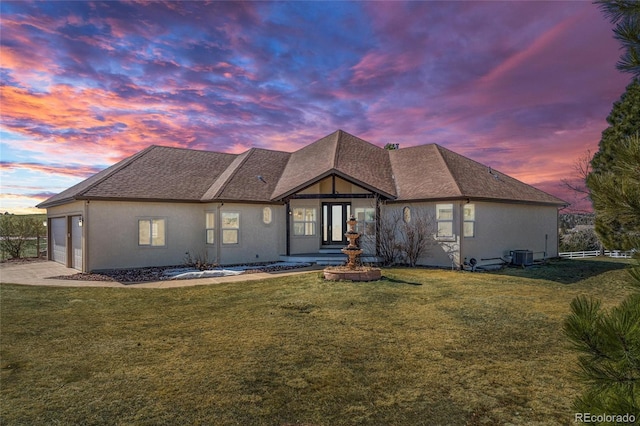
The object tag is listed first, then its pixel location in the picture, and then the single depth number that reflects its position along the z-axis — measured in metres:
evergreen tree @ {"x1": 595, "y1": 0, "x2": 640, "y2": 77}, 2.78
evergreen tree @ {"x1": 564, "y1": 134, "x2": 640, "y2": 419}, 2.19
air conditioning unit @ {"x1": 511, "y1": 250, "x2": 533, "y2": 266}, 17.71
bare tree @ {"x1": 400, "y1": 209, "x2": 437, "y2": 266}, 16.91
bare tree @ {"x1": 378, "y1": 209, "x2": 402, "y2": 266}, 17.30
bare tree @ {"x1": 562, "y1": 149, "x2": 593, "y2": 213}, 26.17
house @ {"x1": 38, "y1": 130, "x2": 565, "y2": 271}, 16.44
